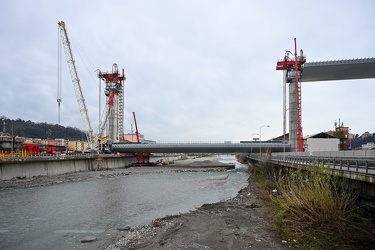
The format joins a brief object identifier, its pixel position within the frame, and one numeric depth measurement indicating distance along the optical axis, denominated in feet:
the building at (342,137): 245.45
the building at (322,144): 198.18
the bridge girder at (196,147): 288.10
